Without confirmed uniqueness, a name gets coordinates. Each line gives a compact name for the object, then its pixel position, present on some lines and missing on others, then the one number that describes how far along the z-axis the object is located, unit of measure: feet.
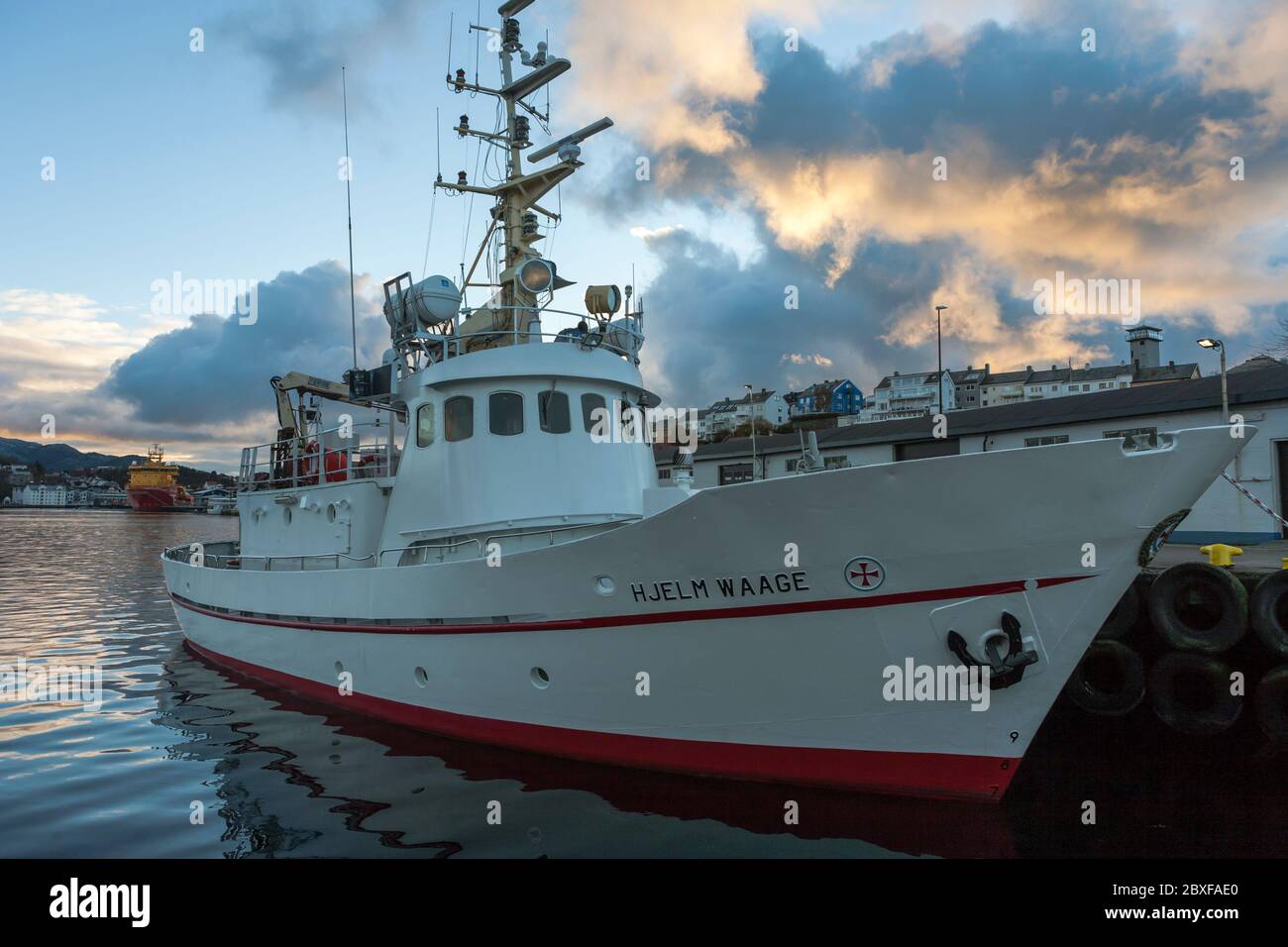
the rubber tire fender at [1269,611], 28.14
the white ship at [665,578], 18.94
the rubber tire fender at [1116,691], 29.09
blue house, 254.47
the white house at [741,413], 292.81
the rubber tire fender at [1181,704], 27.48
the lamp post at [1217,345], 43.50
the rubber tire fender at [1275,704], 26.91
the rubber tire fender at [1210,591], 28.66
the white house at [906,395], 284.82
